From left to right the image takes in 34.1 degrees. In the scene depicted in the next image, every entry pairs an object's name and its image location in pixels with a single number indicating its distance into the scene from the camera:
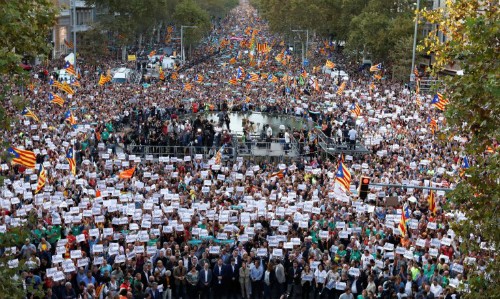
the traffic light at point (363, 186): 20.86
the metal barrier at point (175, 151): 35.31
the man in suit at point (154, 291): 18.89
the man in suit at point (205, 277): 19.97
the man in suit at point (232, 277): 20.28
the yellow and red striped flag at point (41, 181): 25.14
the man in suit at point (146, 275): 19.72
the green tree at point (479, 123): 13.37
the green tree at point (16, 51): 13.18
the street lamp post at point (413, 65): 59.69
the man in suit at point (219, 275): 20.19
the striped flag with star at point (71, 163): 27.89
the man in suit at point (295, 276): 20.39
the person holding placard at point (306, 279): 20.03
